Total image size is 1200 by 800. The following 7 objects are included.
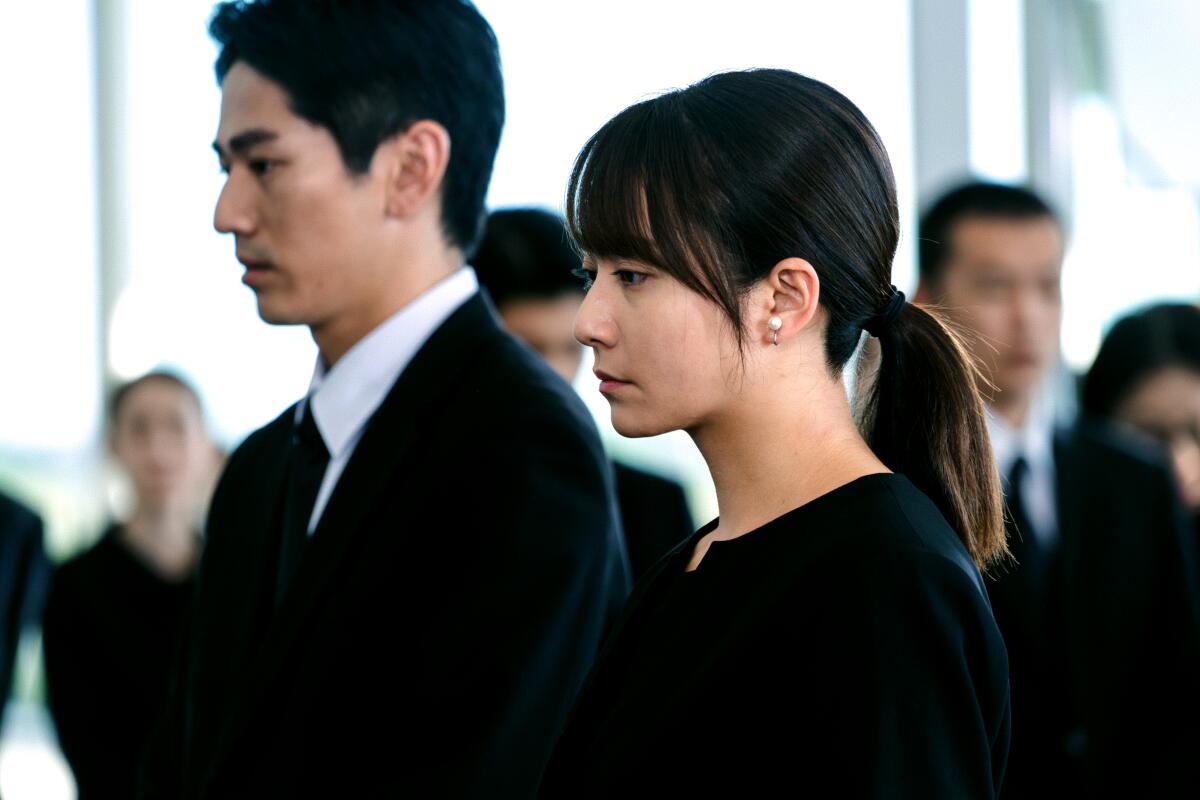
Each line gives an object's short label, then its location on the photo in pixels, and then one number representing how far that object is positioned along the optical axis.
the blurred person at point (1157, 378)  6.32
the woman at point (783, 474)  1.99
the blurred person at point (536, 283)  4.85
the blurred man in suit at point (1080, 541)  4.77
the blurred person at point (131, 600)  5.98
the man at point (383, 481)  2.79
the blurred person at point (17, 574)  6.08
